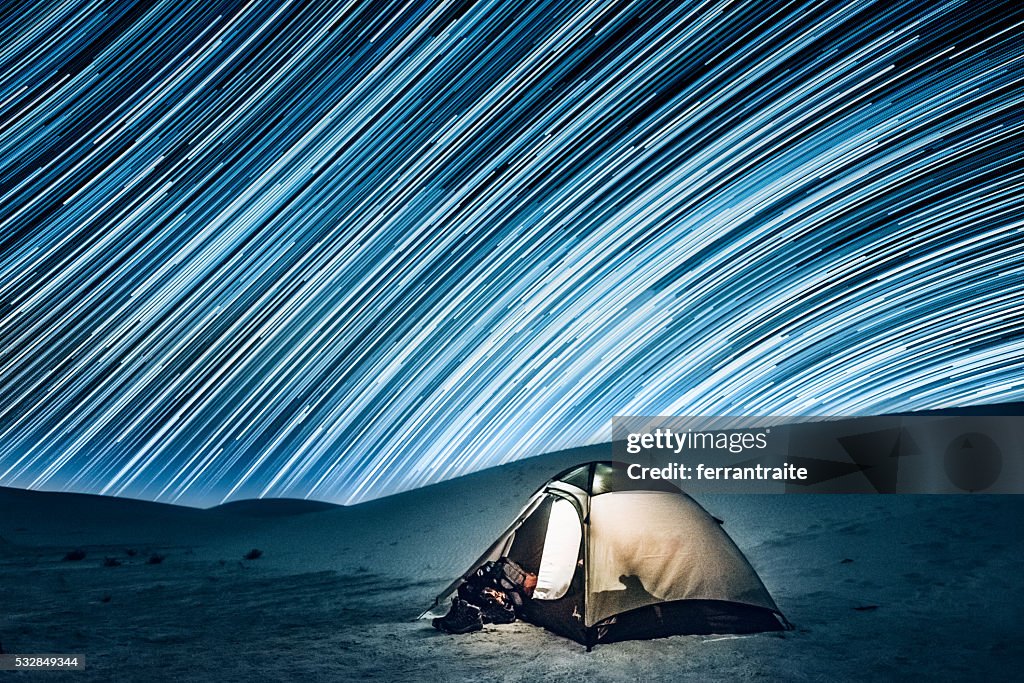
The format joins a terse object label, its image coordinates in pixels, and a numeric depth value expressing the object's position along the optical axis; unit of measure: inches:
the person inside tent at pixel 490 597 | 387.2
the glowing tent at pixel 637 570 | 343.3
